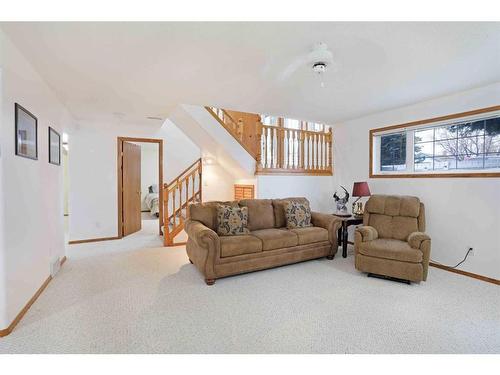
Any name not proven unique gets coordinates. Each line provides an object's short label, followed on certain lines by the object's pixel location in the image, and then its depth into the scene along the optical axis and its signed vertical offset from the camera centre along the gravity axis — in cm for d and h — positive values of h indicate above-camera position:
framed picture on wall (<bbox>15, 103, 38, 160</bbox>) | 226 +45
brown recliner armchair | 301 -71
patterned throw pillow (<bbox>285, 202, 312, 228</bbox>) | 400 -49
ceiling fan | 217 +108
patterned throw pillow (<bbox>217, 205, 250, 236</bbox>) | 348 -50
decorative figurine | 463 -34
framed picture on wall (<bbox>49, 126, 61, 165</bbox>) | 324 +45
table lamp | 417 -10
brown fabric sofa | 307 -75
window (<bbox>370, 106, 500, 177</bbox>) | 327 +53
